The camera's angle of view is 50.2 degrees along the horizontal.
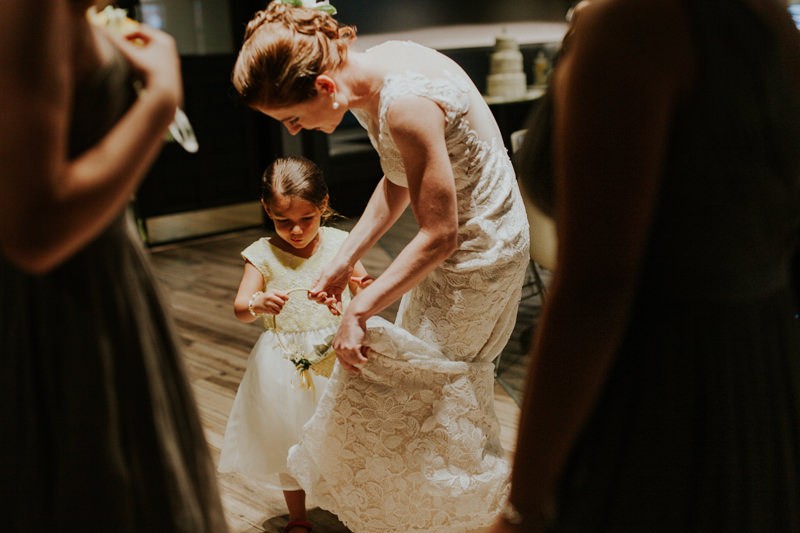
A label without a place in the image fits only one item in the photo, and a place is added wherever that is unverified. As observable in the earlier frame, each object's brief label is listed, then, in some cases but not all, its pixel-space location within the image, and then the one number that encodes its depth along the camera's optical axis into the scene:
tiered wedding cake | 7.98
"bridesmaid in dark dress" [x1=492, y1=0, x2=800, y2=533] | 0.78
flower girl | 2.58
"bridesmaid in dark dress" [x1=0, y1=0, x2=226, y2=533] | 0.88
